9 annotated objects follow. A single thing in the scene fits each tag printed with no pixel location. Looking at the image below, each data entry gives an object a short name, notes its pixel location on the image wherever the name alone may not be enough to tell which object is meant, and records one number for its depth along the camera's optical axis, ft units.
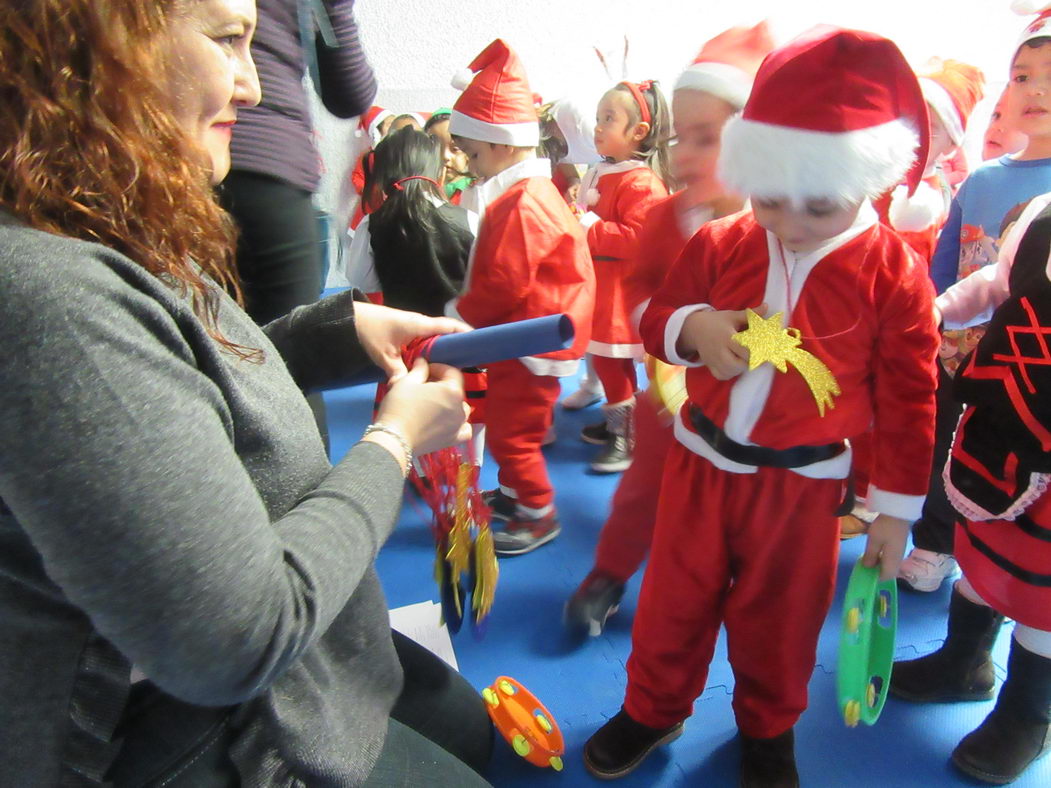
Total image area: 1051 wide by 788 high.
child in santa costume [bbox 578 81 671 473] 7.10
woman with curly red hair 1.39
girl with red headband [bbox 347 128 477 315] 6.04
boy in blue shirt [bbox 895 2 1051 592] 4.65
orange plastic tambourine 3.61
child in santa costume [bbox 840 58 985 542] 5.21
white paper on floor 4.57
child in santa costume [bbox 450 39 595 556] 5.55
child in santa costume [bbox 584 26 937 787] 2.66
